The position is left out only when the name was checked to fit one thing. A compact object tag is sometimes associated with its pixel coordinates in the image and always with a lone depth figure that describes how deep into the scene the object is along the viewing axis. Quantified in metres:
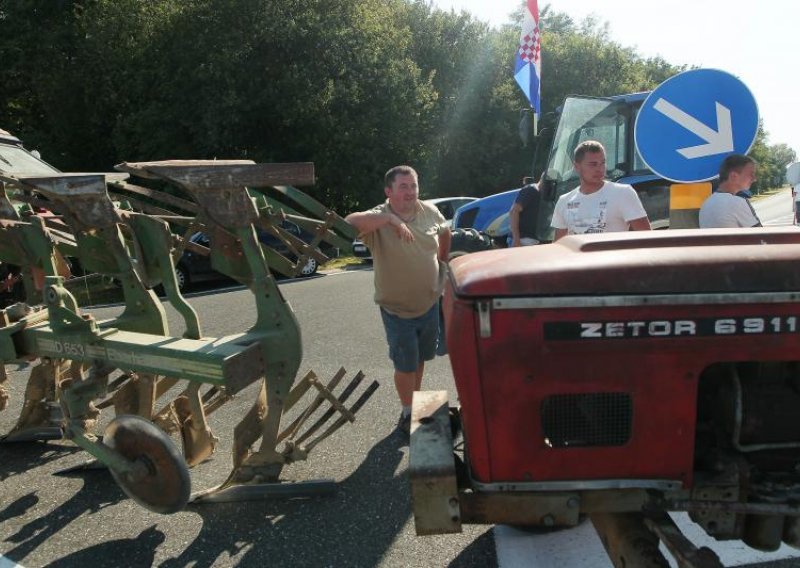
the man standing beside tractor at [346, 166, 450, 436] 3.87
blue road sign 3.88
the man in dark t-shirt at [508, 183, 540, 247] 6.53
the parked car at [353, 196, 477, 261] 15.84
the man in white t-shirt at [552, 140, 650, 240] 3.76
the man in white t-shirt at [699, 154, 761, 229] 3.82
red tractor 1.89
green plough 2.92
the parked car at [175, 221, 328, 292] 12.51
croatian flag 8.02
